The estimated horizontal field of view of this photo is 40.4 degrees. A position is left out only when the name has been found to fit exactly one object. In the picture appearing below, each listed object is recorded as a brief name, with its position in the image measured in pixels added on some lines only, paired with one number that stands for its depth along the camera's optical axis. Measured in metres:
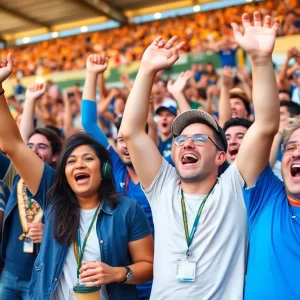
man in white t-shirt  1.56
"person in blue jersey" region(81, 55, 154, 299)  2.55
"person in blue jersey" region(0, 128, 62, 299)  2.14
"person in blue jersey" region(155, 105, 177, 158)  3.52
